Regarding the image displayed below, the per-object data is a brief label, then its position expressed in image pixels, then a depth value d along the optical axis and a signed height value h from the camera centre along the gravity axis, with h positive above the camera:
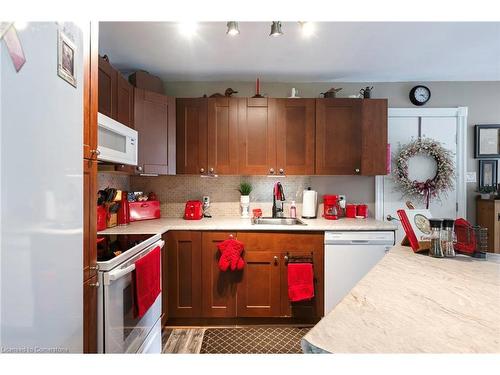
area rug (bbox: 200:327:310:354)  1.97 -1.24
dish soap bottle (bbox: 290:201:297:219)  2.84 -0.26
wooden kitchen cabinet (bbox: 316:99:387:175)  2.62 +0.51
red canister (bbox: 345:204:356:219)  2.84 -0.26
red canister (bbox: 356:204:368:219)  2.84 -0.25
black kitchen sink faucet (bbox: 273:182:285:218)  2.76 -0.11
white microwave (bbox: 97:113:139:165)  1.46 +0.28
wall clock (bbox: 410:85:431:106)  2.93 +1.03
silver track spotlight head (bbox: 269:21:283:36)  1.74 +1.05
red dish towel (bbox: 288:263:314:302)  2.21 -0.80
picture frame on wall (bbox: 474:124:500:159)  2.95 +0.52
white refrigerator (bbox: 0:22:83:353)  0.61 -0.03
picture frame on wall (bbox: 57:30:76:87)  0.82 +0.42
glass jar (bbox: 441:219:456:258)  1.19 -0.23
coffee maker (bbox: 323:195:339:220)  2.75 -0.21
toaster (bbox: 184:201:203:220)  2.71 -0.25
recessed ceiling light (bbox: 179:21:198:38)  1.95 +1.20
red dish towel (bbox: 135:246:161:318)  1.40 -0.54
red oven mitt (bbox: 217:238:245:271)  2.23 -0.58
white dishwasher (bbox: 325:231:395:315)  2.29 -0.64
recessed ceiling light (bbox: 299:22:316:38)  1.92 +1.20
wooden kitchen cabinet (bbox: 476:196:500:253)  2.62 -0.33
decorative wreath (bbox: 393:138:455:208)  2.87 +0.18
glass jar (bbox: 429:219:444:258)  1.19 -0.24
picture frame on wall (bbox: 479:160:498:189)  2.95 +0.15
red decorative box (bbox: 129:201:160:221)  2.56 -0.24
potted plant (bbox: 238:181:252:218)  2.84 -0.12
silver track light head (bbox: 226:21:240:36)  1.76 +1.09
